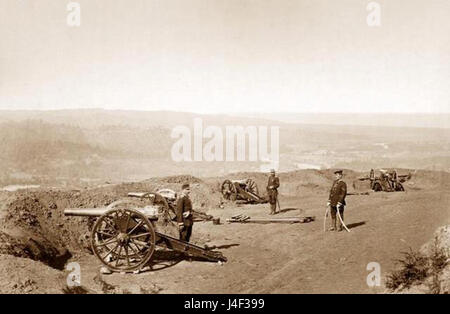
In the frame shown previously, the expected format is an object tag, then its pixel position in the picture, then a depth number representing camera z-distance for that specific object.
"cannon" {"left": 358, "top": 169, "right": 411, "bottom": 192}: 19.25
